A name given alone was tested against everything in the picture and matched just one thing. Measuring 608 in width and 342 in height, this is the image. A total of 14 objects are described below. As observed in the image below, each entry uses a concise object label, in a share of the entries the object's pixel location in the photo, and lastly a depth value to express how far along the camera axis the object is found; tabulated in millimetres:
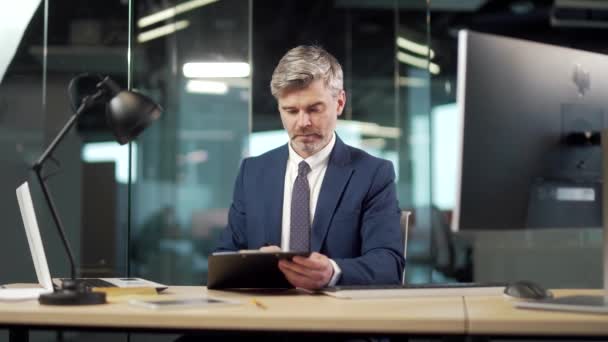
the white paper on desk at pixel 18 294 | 1992
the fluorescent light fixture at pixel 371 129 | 5711
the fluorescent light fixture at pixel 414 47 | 5441
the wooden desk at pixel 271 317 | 1571
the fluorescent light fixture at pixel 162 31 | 5172
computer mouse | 1951
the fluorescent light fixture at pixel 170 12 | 5086
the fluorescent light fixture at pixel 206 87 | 5098
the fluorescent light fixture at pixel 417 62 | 5477
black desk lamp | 1991
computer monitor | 1678
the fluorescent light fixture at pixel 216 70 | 4898
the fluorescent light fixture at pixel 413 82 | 5590
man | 2463
